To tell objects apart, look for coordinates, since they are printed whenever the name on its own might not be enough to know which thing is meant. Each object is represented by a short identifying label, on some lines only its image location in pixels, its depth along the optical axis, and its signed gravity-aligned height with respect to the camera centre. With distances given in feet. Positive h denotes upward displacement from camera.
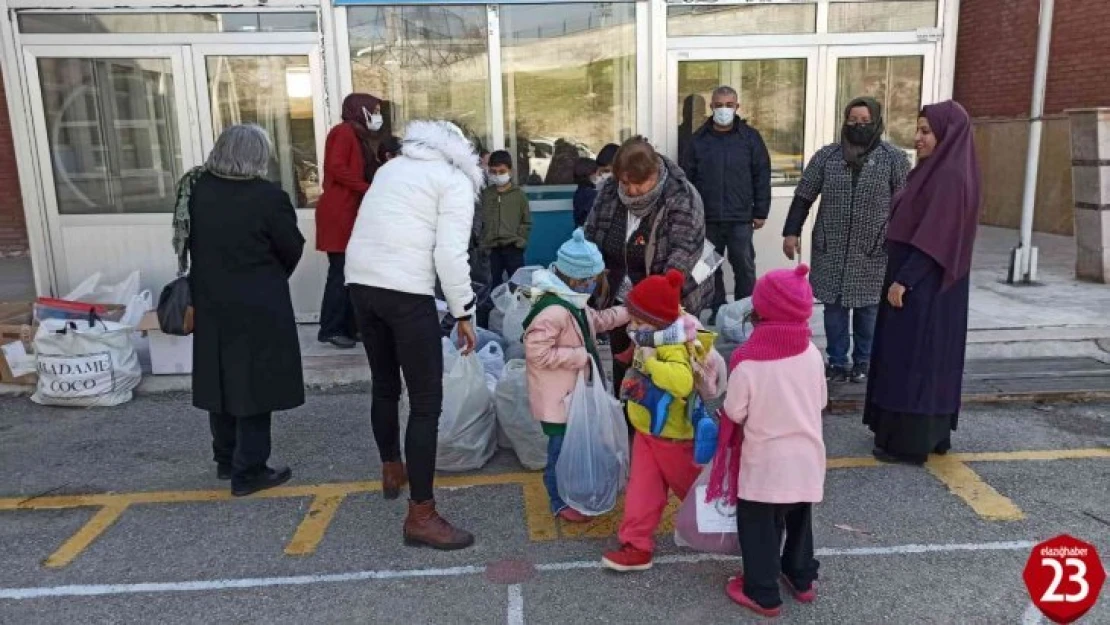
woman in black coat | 11.84 -1.97
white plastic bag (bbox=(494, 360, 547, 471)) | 13.58 -4.39
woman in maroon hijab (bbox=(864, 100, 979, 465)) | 12.42 -2.40
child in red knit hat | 9.70 -3.05
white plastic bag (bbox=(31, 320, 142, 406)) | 16.90 -4.10
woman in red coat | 18.42 -0.77
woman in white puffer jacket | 10.31 -1.41
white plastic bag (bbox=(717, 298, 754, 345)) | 17.53 -3.73
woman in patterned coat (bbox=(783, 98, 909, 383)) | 15.60 -1.40
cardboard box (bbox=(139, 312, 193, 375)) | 18.56 -4.32
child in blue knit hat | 11.01 -2.41
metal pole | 24.45 -1.54
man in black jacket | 19.97 -0.67
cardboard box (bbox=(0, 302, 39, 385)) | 18.06 -4.04
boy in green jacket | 20.39 -1.53
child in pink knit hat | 8.86 -2.87
